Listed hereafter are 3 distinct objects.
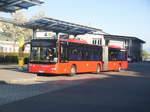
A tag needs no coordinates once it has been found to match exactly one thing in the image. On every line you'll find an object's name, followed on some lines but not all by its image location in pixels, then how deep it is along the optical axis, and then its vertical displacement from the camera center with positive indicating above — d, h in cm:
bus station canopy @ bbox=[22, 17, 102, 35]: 2844 +358
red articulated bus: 2031 +26
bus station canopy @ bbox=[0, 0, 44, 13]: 2005 +388
